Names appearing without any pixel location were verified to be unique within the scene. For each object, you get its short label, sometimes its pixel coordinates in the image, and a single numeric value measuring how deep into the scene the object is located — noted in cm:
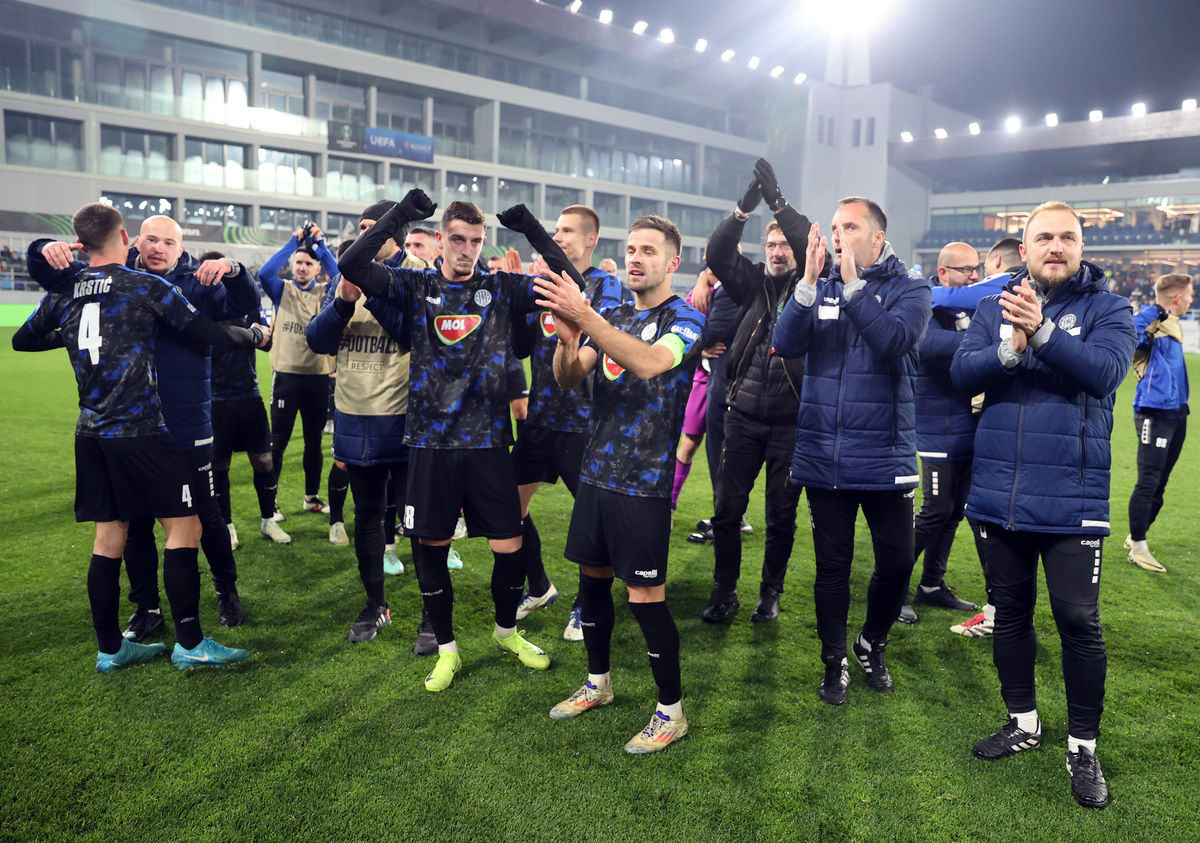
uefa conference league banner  3525
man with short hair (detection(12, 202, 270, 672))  354
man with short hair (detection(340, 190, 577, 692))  357
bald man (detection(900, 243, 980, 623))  432
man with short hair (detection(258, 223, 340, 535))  580
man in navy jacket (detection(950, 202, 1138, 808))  283
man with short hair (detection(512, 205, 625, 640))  418
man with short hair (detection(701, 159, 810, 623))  418
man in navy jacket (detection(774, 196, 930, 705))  330
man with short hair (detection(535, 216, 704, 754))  306
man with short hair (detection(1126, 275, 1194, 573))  577
